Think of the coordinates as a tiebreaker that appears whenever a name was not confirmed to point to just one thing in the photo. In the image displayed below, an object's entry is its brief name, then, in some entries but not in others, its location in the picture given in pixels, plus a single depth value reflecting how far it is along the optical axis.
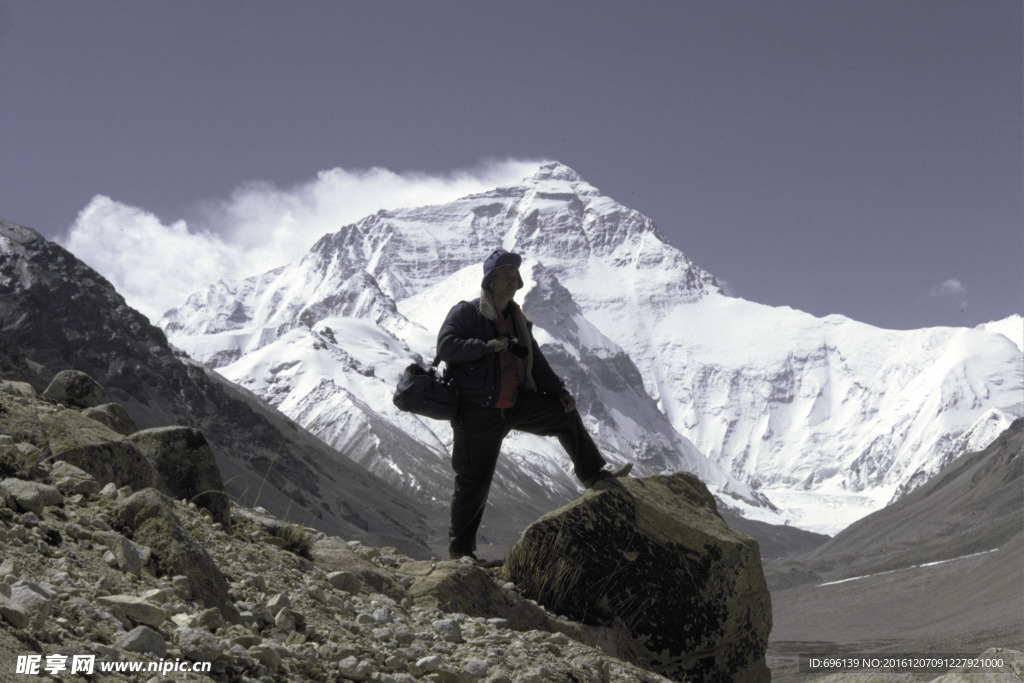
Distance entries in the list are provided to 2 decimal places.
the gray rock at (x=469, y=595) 7.57
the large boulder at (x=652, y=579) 8.91
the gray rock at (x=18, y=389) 8.16
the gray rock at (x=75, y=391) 9.08
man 8.66
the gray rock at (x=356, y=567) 7.38
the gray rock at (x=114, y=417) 8.43
